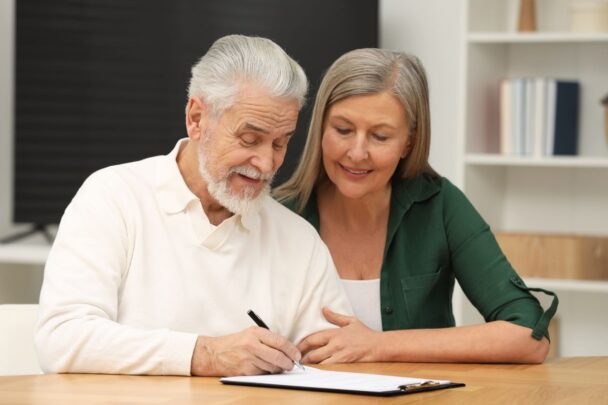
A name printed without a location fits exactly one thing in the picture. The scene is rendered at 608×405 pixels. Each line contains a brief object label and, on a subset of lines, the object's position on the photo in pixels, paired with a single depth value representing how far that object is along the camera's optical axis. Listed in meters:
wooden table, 2.56
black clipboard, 2.61
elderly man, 2.75
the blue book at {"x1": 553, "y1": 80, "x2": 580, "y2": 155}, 4.55
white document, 2.63
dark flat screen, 4.75
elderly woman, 3.11
